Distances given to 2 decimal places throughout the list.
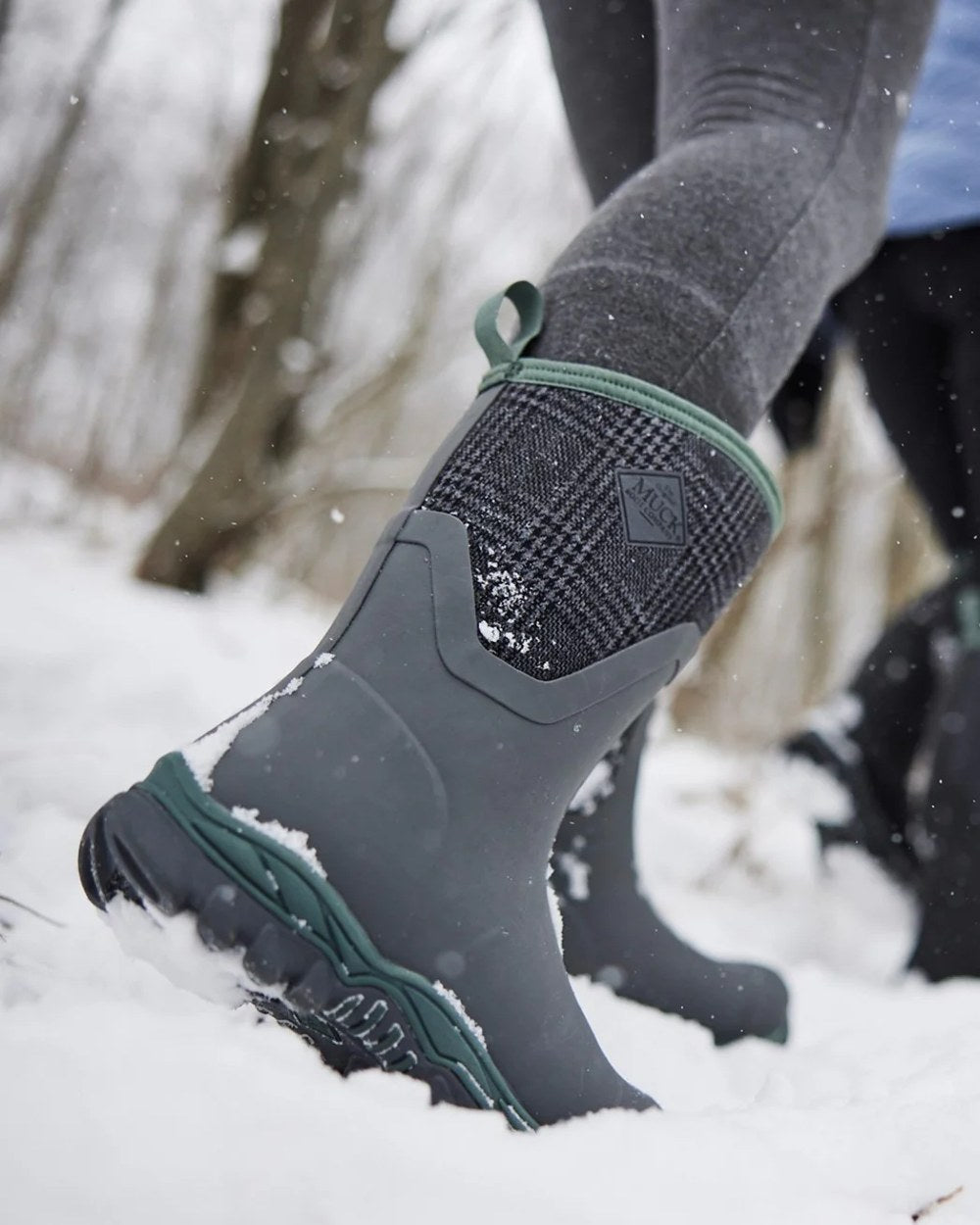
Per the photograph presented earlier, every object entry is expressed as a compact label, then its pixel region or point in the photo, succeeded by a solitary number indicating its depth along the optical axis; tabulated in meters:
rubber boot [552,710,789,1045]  0.70
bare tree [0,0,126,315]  3.56
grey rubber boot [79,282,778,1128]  0.44
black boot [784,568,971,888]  1.33
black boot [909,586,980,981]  0.91
